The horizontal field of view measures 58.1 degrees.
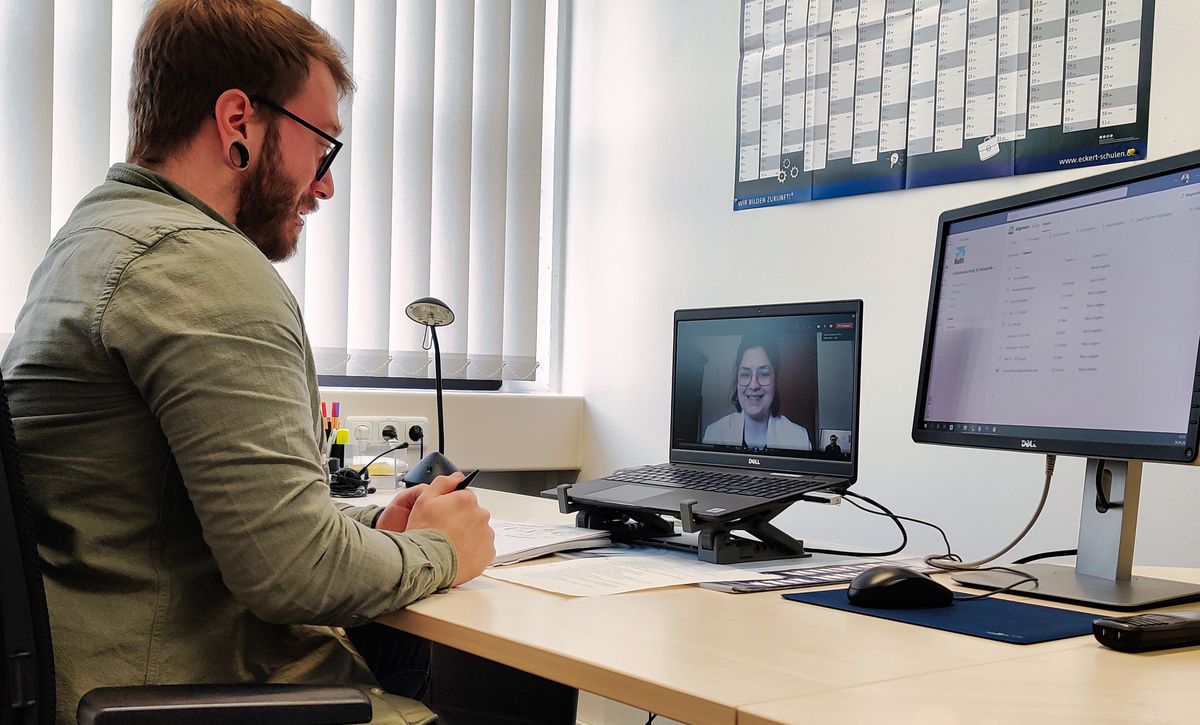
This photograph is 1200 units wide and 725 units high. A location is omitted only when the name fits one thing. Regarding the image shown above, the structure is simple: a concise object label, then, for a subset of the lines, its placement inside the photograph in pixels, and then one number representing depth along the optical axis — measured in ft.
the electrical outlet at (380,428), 8.28
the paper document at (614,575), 3.82
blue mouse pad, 3.18
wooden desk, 2.41
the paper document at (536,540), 4.42
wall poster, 6.23
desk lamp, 6.70
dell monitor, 3.61
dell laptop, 4.69
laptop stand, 4.47
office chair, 2.72
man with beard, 3.06
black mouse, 3.56
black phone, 3.02
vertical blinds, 7.40
